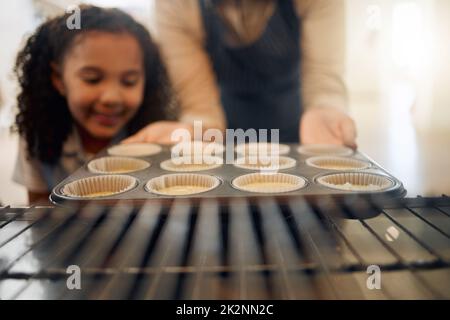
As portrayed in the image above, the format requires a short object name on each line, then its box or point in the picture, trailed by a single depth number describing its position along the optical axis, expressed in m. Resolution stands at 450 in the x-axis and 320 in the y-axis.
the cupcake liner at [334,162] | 1.06
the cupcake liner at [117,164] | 1.04
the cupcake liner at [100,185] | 0.90
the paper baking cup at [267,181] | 0.90
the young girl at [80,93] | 1.00
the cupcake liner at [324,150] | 1.12
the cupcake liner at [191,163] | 1.00
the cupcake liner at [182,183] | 0.92
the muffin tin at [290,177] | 0.80
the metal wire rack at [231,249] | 0.55
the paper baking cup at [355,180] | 0.91
